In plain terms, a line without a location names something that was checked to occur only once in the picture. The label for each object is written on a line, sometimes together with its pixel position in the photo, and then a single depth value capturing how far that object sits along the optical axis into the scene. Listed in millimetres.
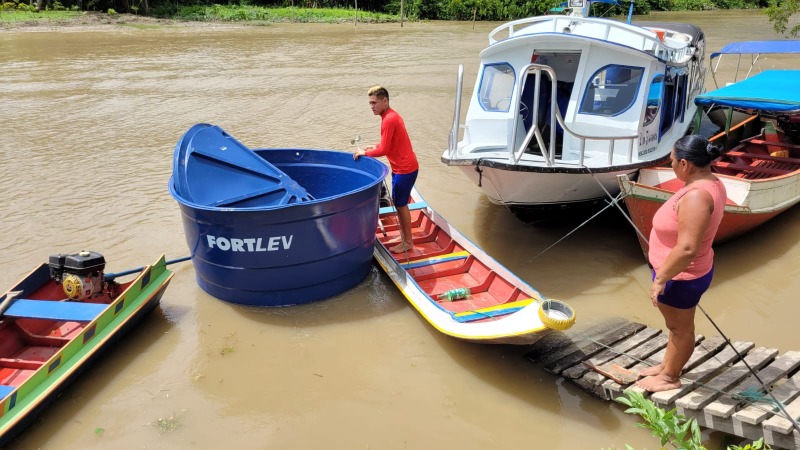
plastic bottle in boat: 5723
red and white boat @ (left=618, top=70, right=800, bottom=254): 6609
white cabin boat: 6746
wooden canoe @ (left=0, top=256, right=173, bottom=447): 4301
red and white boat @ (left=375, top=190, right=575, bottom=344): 4523
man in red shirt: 6000
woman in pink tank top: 3459
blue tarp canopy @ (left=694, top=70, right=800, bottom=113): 7715
